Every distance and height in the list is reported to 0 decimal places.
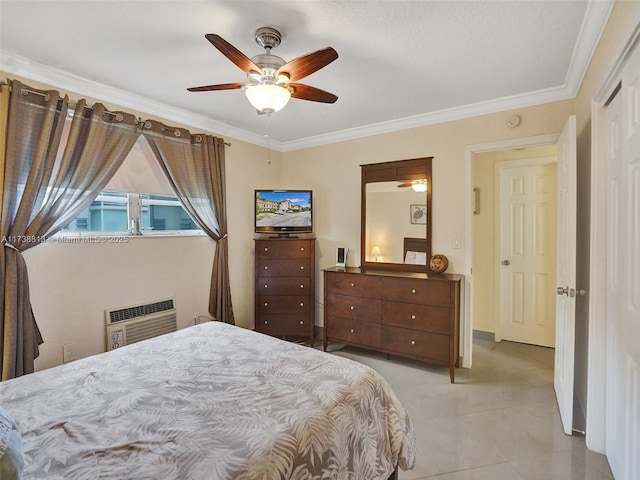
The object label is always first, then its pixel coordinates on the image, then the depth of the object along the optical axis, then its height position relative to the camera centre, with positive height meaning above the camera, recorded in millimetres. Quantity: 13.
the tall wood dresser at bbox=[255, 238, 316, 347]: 3609 -586
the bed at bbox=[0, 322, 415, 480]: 948 -679
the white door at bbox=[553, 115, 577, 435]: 1958 -227
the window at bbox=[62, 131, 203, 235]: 2627 +297
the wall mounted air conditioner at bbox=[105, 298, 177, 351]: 2621 -779
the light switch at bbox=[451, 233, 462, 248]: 3094 -46
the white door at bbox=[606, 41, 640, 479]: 1274 -195
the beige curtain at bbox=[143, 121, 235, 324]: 2949 +563
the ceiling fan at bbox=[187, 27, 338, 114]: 1654 +926
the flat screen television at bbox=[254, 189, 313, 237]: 3727 +304
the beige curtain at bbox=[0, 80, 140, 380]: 2047 +375
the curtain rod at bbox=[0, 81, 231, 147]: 2080 +1008
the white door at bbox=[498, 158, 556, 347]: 3516 -165
